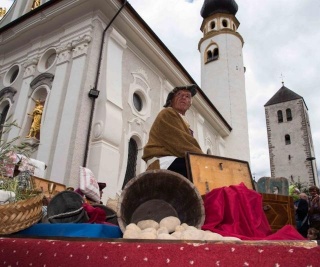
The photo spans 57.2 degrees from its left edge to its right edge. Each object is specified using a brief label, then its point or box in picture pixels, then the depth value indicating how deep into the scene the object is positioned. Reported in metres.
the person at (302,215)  5.77
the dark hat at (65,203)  3.16
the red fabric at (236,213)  2.67
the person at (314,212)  5.45
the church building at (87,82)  8.42
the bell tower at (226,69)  20.64
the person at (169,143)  3.58
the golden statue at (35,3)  14.26
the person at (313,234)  5.18
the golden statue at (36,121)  9.79
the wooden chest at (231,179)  3.38
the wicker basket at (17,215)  2.49
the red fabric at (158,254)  1.20
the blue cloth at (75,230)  2.41
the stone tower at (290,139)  38.84
